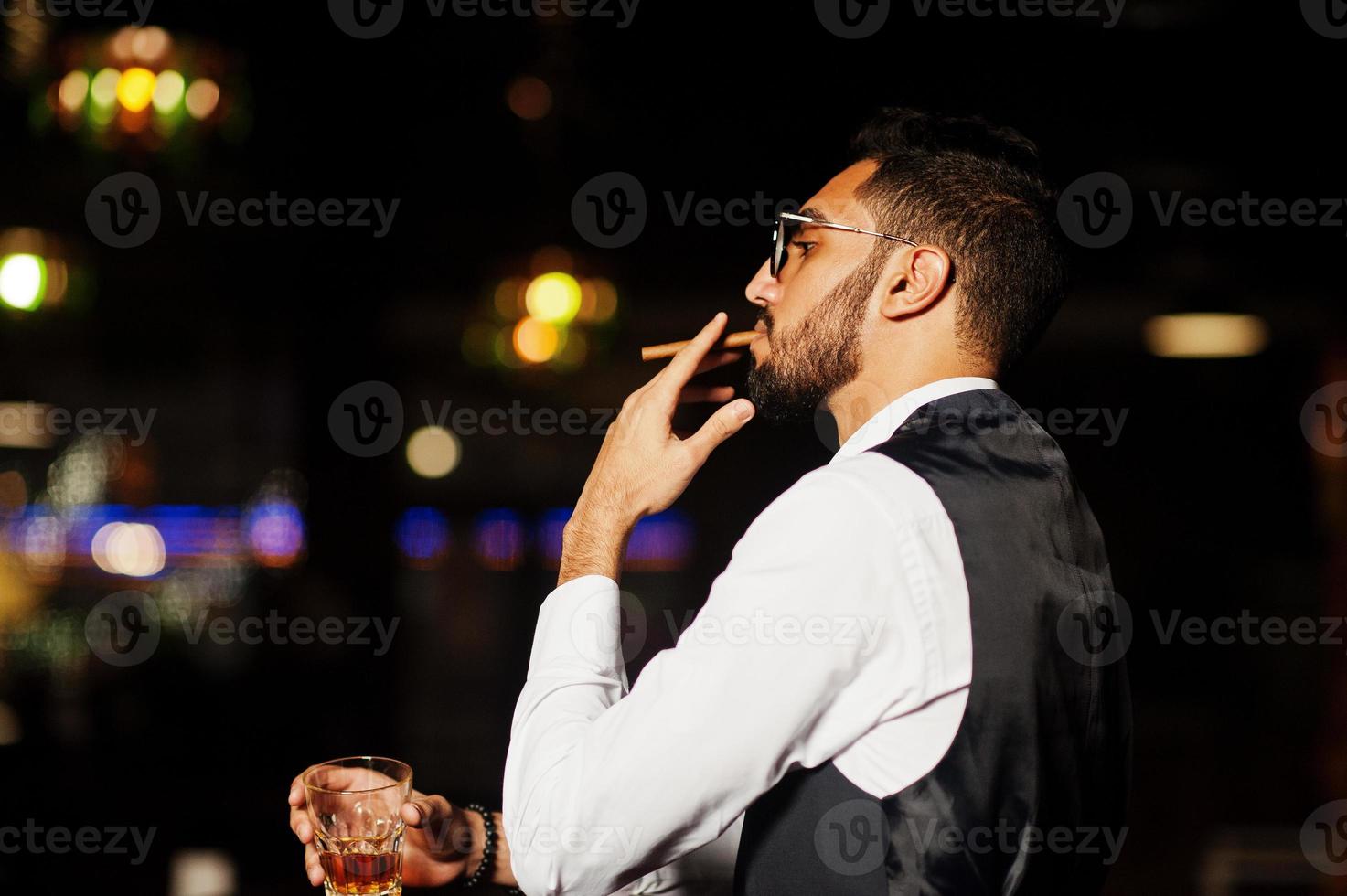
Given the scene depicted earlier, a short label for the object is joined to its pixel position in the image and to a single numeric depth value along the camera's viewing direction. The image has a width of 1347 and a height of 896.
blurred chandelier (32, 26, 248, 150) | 3.95
